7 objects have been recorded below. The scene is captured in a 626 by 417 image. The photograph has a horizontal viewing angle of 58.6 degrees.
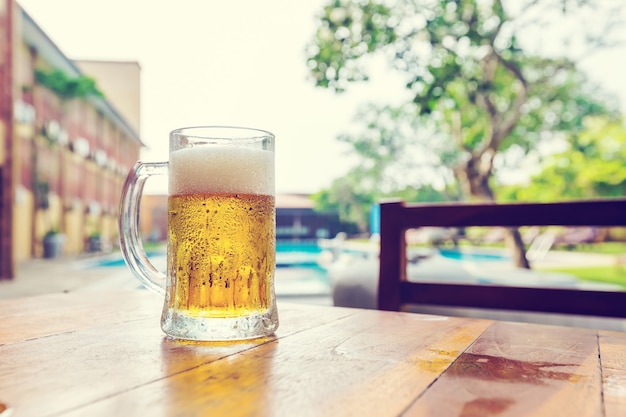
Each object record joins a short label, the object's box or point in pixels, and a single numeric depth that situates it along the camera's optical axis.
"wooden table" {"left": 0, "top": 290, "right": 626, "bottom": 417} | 0.40
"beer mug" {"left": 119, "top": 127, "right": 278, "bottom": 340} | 0.64
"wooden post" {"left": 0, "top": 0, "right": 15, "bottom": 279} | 6.19
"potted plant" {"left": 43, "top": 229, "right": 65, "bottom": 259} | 10.98
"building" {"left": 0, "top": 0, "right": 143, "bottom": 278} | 6.63
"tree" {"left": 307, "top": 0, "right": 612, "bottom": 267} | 5.87
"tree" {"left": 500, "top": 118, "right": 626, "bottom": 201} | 13.43
